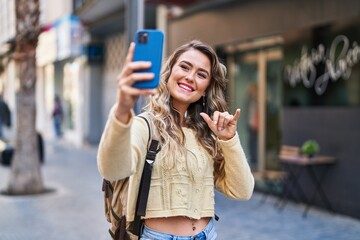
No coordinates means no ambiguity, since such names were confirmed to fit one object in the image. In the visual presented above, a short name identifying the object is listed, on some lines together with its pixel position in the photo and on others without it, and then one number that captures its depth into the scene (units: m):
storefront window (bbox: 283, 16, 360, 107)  7.45
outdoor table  7.55
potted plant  7.55
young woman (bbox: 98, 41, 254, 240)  2.35
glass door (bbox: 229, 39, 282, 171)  9.83
